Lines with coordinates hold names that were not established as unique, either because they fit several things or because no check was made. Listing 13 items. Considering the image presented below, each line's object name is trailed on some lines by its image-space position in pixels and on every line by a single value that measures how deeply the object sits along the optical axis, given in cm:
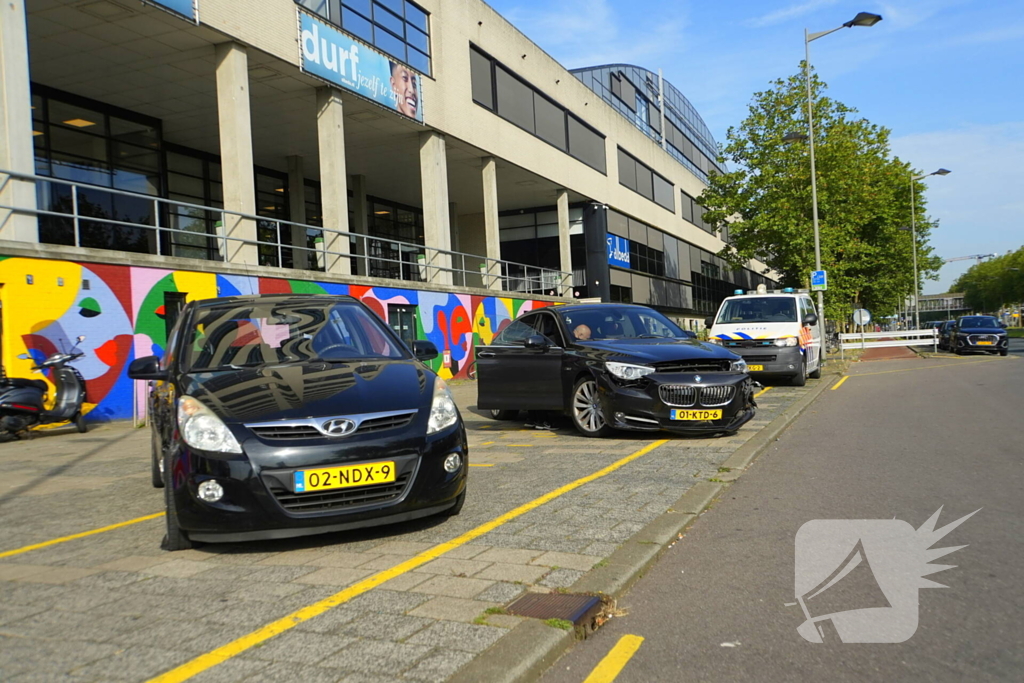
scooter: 1086
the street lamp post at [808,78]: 2411
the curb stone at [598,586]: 300
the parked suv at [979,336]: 3095
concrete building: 1320
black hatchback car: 456
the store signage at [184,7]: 1526
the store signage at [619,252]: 3776
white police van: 1625
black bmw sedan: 888
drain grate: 351
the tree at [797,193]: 3281
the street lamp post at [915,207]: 4556
